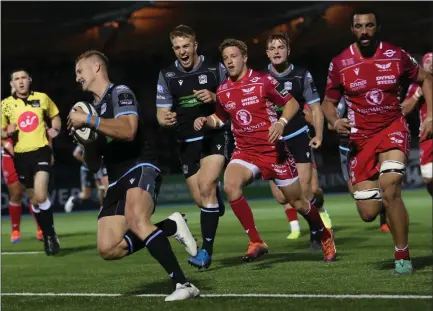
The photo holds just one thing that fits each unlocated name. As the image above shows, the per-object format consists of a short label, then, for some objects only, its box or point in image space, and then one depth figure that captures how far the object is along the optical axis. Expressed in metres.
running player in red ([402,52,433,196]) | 25.20
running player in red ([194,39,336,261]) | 19.58
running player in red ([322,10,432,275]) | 17.05
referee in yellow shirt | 26.45
